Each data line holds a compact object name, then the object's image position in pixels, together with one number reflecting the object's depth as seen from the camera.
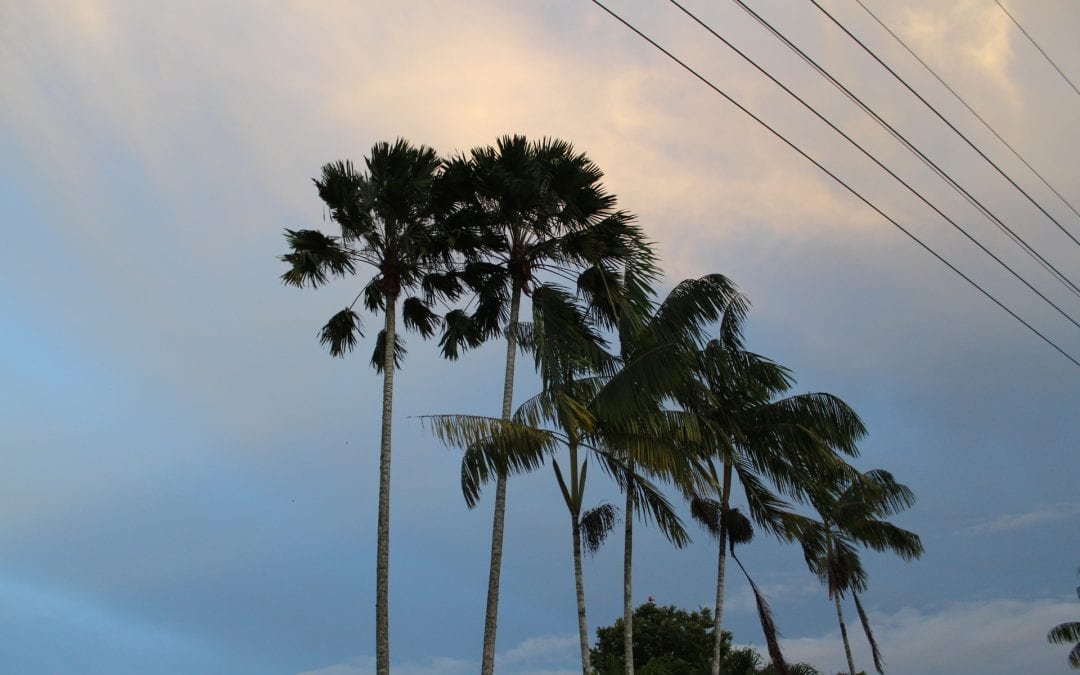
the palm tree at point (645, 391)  19.36
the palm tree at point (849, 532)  27.17
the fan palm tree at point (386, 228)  24.30
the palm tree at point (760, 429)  25.38
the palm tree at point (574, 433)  19.05
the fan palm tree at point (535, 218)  24.80
